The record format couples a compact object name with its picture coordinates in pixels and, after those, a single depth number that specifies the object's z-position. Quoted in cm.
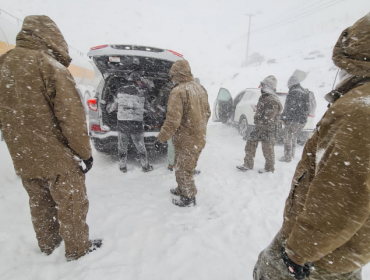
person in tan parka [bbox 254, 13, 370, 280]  76
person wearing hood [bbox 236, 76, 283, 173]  373
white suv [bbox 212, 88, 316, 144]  617
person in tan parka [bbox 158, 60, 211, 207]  250
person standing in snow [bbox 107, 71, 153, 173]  354
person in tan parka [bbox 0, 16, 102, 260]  145
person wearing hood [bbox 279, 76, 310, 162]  450
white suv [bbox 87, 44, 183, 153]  328
